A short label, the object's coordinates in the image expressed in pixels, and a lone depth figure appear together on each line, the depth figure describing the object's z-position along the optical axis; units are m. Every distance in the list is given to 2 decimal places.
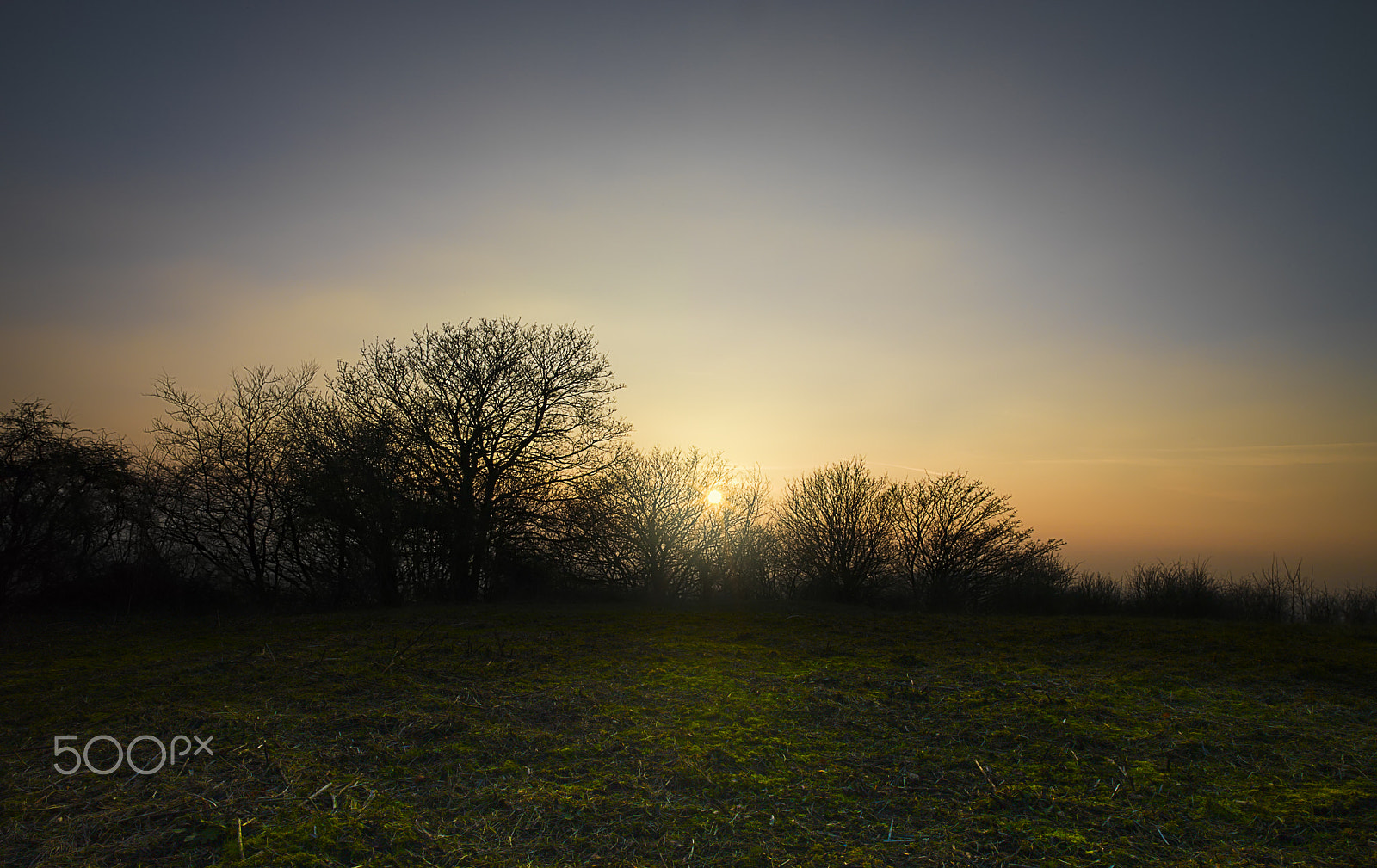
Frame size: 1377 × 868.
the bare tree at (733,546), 16.45
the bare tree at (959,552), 18.44
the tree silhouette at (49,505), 8.78
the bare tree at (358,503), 12.97
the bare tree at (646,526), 15.42
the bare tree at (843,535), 18.72
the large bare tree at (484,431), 14.63
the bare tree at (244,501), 13.43
